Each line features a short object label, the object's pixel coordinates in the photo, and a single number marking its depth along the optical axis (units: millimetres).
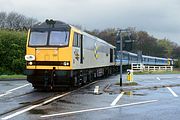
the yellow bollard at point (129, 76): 28353
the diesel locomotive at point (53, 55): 21938
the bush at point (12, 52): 50344
